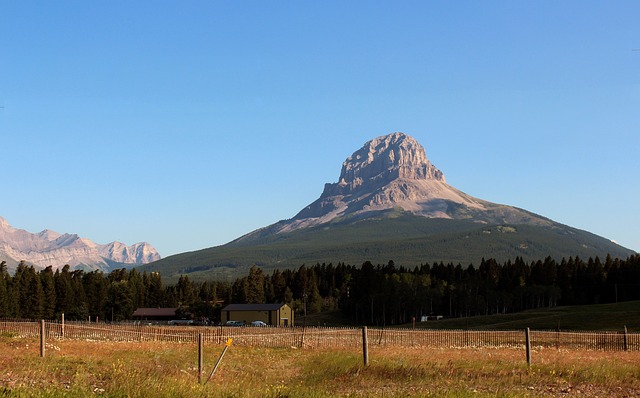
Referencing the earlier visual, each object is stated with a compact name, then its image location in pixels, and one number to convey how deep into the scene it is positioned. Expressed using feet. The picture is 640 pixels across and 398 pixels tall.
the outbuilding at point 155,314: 500.33
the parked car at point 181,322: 428.56
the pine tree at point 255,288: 535.19
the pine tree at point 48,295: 439.63
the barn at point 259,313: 442.09
